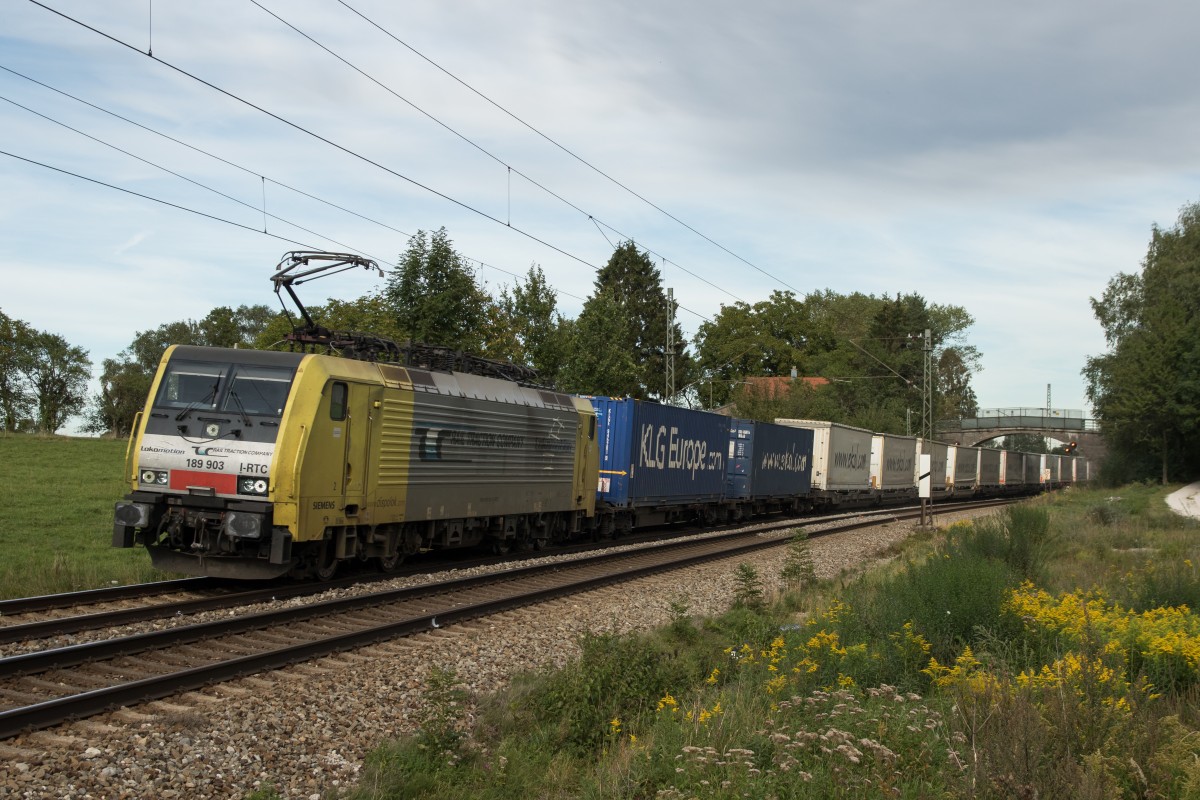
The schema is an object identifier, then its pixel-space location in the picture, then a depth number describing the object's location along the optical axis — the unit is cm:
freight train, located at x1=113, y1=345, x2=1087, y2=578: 1098
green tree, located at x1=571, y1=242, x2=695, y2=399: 7044
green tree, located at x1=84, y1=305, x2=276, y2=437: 6488
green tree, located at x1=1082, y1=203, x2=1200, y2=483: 4381
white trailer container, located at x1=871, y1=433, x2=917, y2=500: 3900
